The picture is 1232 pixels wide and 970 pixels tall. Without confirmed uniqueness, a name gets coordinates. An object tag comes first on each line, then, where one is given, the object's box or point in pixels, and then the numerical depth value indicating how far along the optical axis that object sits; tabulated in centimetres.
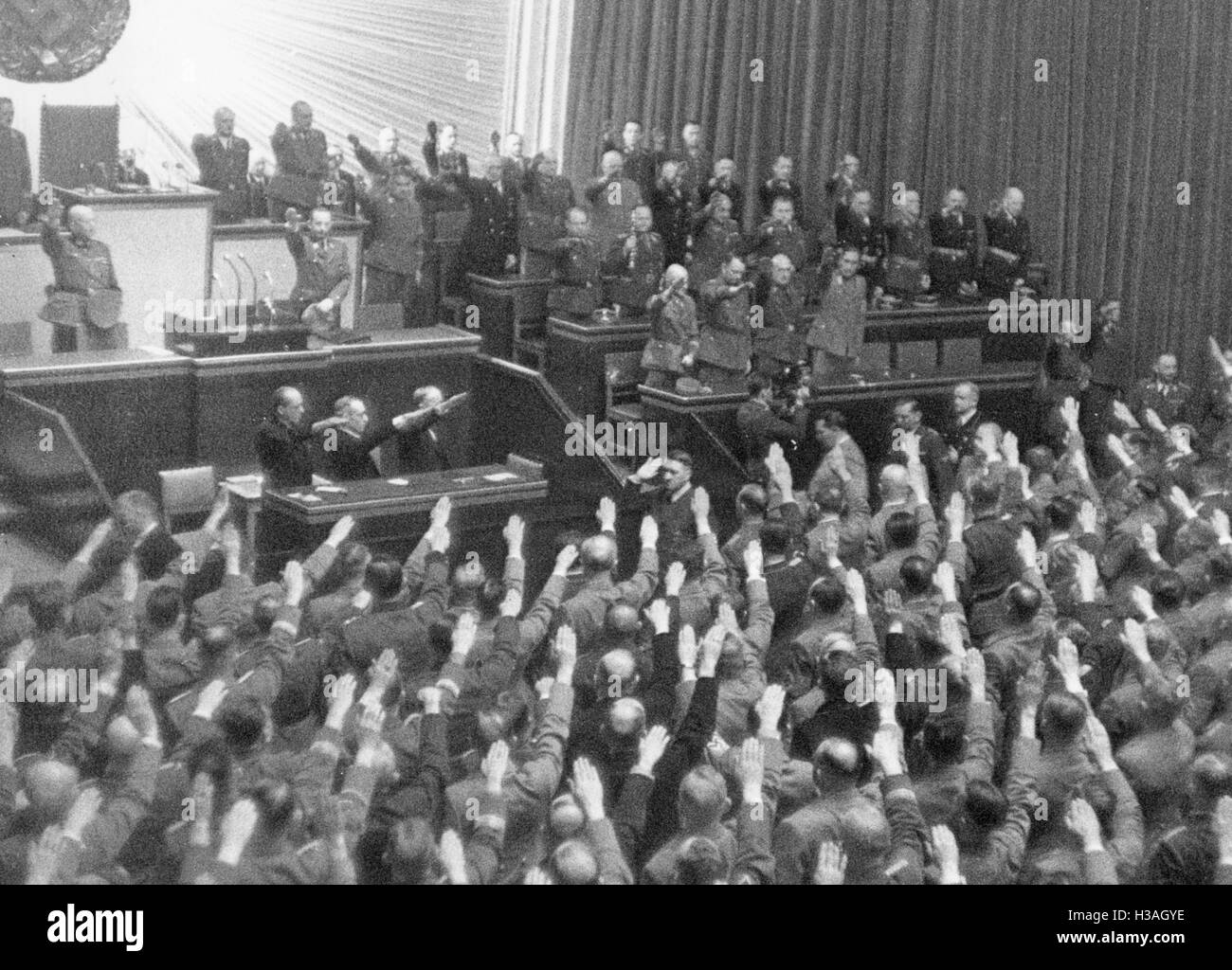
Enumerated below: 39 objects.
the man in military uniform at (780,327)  1120
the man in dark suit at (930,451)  1005
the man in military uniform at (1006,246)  1270
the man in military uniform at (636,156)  1322
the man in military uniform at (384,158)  1202
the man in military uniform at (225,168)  1243
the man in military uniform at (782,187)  1306
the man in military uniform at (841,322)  1131
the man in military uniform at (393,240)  1182
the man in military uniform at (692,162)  1300
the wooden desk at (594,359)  1126
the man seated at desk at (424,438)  950
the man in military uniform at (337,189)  1244
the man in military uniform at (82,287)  1038
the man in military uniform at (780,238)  1262
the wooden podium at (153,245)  1098
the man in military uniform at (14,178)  1139
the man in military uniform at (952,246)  1266
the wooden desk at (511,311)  1200
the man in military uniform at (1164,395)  1146
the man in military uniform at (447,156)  1273
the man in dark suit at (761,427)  1038
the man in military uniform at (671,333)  1077
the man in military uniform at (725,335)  1084
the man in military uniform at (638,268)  1177
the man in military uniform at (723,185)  1280
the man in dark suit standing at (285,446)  889
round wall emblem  1341
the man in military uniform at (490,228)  1238
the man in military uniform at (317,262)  1059
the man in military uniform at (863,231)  1272
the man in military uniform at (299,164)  1249
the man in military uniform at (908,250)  1249
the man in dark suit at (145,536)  785
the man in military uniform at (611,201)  1265
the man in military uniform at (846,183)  1290
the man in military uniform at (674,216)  1283
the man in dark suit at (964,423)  1042
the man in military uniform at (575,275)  1160
